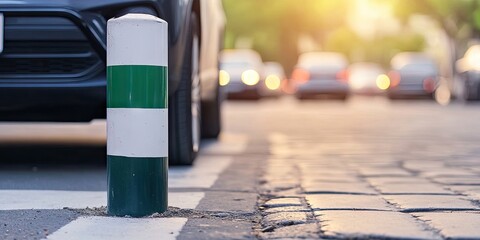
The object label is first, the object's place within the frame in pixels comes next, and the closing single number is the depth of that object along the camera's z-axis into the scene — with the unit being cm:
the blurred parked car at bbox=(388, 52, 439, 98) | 3266
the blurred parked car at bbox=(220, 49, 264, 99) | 3006
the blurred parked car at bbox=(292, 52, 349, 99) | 2927
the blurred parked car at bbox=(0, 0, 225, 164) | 532
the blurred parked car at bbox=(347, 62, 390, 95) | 4450
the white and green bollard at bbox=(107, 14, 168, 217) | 397
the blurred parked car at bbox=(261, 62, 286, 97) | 3409
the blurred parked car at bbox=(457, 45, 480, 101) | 2677
